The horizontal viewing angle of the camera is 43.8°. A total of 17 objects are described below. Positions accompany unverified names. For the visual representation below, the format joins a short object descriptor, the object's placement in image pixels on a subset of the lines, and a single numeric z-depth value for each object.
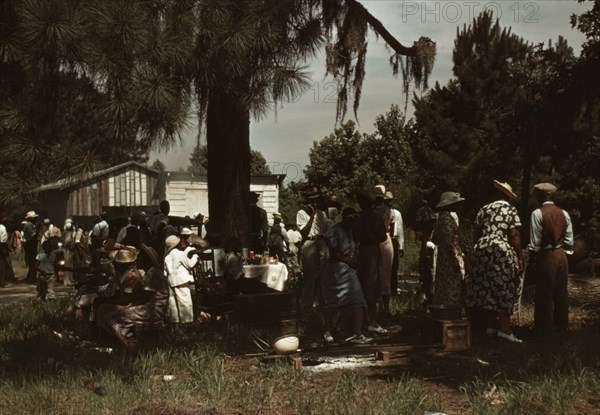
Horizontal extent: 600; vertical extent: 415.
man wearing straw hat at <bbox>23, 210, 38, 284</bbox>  17.95
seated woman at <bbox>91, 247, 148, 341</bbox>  8.33
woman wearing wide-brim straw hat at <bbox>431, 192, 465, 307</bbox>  8.63
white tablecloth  11.06
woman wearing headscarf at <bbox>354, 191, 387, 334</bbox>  8.63
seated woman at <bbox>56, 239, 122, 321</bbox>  9.70
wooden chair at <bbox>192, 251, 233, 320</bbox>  9.82
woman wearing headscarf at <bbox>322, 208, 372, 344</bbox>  8.25
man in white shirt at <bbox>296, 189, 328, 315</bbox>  9.62
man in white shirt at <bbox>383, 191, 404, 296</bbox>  11.29
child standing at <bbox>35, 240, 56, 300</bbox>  12.99
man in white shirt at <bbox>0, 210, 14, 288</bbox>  17.05
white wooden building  32.16
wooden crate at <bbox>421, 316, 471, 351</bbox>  7.77
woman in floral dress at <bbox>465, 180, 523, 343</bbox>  8.14
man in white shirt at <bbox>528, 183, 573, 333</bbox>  8.34
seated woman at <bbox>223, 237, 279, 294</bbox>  9.91
